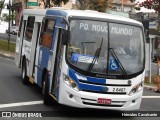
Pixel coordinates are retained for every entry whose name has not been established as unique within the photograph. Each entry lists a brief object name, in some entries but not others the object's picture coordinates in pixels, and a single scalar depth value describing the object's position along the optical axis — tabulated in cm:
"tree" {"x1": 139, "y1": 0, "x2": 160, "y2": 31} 2542
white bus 1027
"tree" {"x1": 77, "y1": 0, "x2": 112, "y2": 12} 3716
